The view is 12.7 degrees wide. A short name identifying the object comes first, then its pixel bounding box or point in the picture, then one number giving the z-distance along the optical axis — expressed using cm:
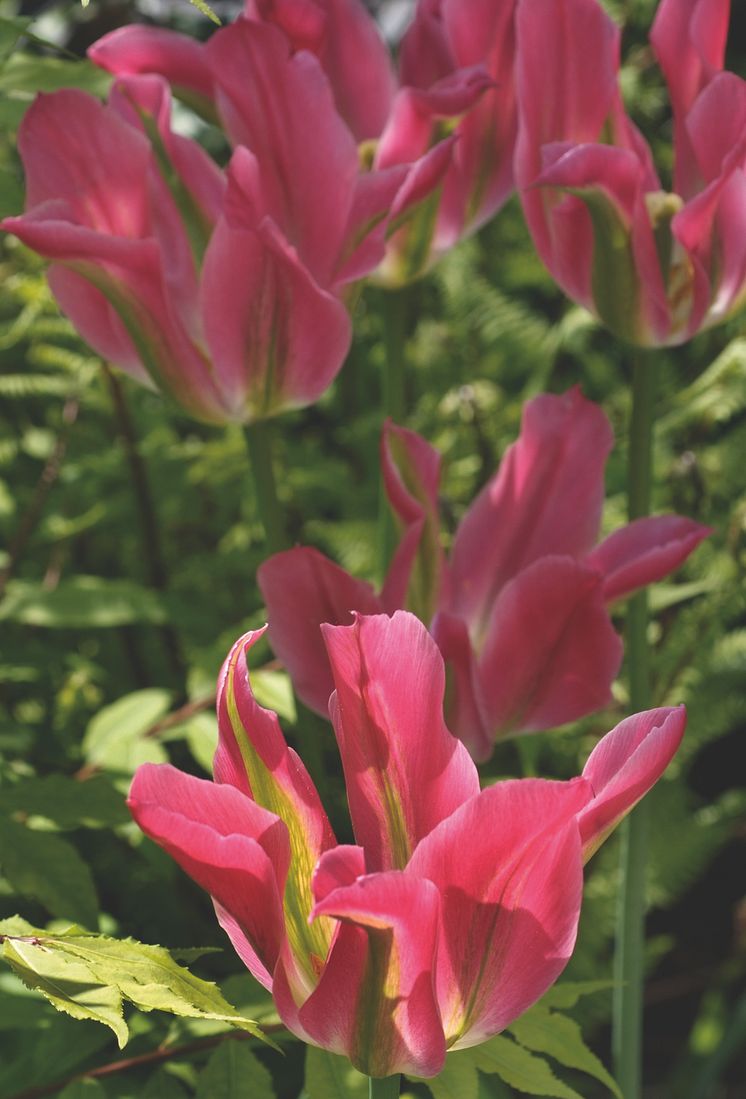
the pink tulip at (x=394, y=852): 50
